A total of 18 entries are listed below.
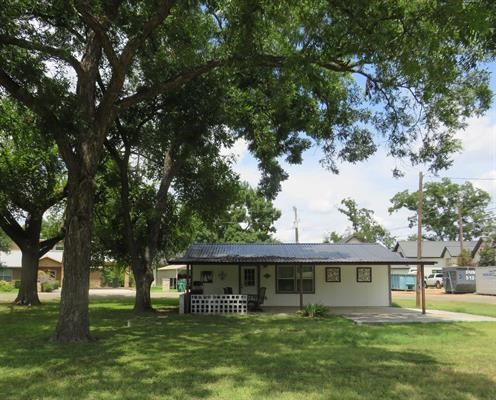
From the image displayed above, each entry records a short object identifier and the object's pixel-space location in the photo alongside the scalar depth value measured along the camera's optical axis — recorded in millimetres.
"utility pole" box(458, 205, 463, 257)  52506
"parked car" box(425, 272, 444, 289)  48009
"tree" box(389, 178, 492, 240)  78125
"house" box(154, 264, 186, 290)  52500
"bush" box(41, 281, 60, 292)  40438
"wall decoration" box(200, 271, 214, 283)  23062
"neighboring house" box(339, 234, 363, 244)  54988
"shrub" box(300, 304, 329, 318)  18316
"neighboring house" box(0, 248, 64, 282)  52031
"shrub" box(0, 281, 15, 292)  42059
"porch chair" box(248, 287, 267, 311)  20938
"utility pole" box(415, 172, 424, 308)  25119
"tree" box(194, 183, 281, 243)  53031
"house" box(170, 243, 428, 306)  22953
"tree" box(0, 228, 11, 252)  53375
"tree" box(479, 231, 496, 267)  53938
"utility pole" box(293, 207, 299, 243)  54331
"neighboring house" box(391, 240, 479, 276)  56312
